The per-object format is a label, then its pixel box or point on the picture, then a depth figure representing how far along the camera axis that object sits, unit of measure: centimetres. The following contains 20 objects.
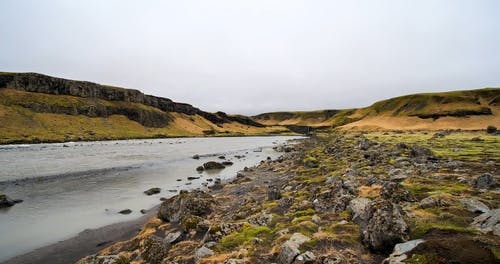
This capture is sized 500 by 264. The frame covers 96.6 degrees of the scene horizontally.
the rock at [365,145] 4236
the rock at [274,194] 1905
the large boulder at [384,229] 789
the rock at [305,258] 781
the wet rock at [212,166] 4506
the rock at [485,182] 1325
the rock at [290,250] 826
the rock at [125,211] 2131
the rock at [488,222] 731
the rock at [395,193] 1217
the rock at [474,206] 970
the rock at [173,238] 1347
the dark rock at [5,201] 2212
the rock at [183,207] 1784
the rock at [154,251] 1129
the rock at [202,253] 1038
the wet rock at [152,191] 2755
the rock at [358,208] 1098
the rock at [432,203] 1068
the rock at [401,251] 646
